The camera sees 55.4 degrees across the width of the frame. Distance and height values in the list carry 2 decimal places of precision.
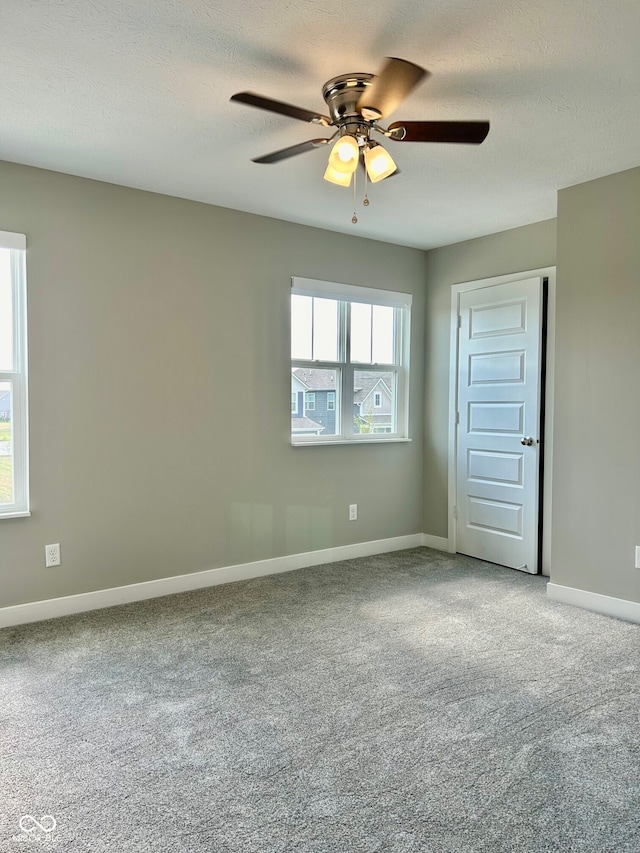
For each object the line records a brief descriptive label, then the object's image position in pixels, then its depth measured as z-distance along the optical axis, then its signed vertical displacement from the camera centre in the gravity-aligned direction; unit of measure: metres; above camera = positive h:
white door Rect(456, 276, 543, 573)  4.35 -0.17
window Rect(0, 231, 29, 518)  3.32 +0.06
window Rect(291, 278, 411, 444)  4.52 +0.30
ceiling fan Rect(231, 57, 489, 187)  2.05 +1.00
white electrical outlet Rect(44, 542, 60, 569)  3.43 -0.89
